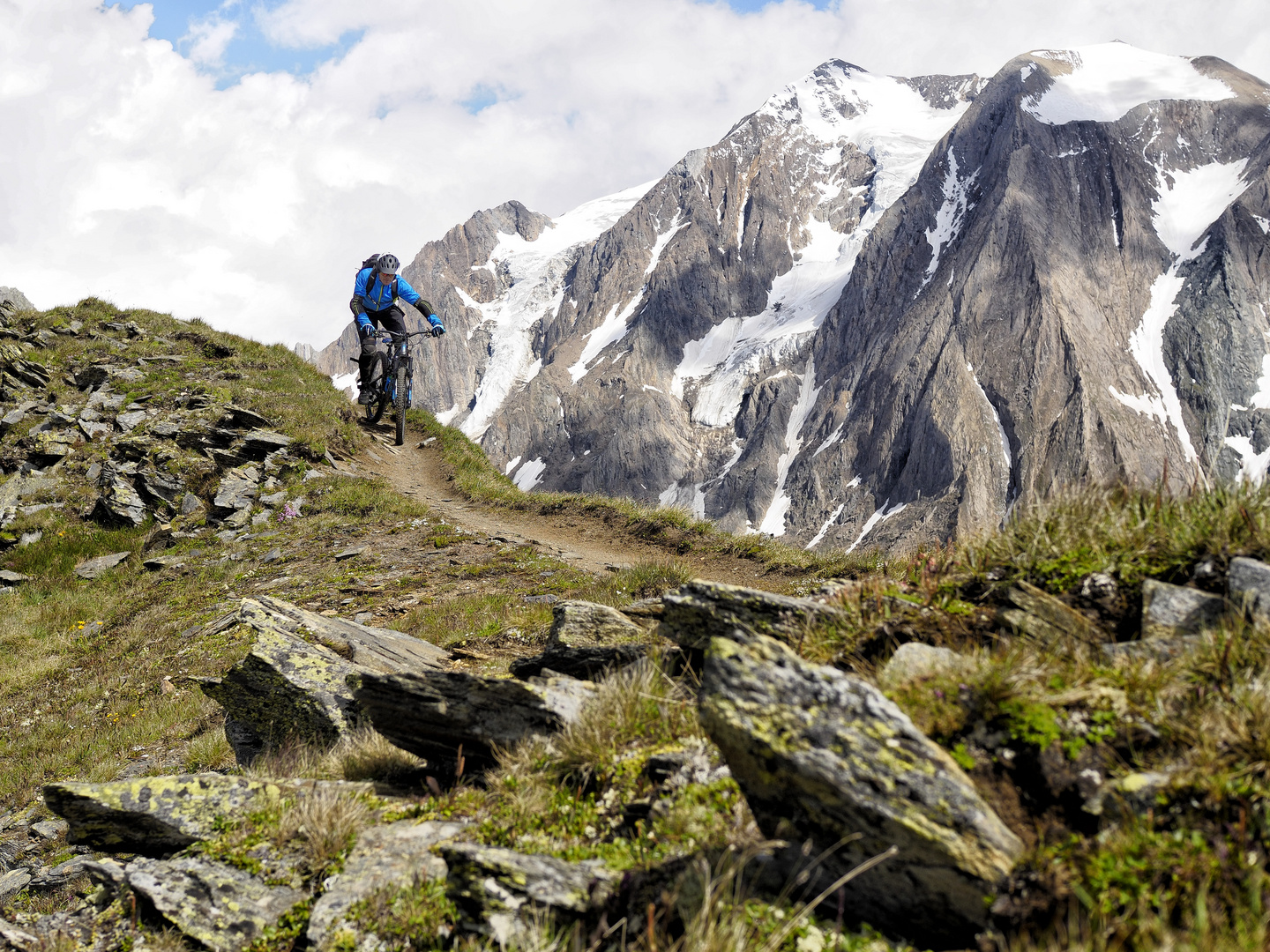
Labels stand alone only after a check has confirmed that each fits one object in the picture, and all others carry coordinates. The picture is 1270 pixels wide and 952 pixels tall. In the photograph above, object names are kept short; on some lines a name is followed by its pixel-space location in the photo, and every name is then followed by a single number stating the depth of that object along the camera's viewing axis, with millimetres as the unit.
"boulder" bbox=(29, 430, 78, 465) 18281
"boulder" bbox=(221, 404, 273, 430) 20236
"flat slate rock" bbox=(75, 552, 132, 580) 15211
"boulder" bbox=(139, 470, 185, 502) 17453
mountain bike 20969
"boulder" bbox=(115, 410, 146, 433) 19750
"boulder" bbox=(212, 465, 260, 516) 16969
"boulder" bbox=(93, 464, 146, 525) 16859
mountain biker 19188
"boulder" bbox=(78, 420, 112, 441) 19359
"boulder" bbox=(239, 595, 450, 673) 7230
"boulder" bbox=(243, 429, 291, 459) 19312
